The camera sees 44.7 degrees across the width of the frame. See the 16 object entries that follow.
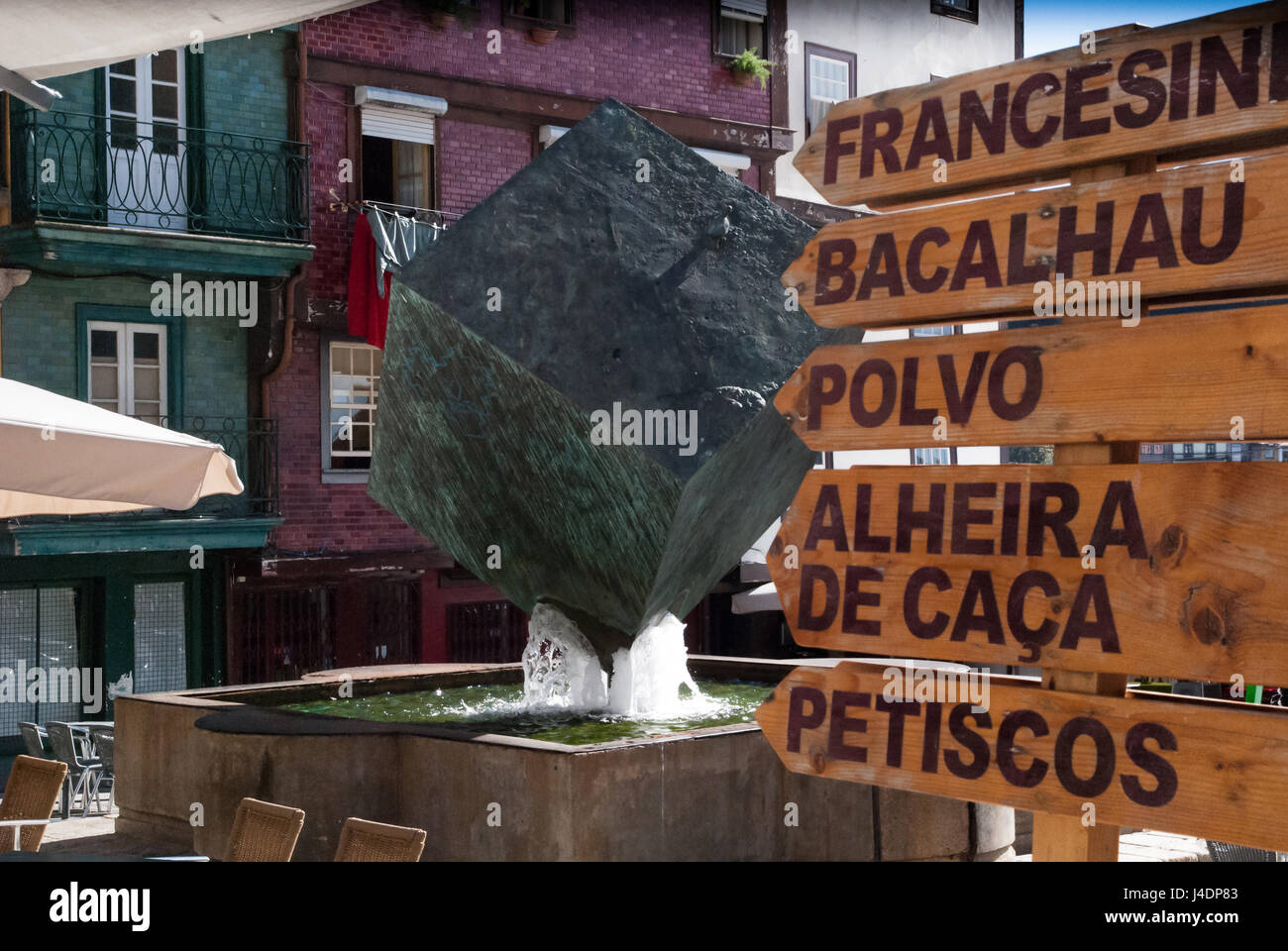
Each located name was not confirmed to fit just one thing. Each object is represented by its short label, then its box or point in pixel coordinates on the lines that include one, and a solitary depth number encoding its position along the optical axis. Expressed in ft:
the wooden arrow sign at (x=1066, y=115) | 9.84
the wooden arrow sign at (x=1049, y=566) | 9.66
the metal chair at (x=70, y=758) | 36.55
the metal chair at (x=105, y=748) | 36.58
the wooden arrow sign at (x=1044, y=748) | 9.53
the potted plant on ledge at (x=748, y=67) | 71.97
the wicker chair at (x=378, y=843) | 15.97
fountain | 21.63
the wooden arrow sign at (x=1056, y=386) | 9.62
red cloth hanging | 58.44
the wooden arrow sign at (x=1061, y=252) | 9.70
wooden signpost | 9.67
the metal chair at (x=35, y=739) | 38.99
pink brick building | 58.70
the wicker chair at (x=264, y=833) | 17.39
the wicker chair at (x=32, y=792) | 21.52
